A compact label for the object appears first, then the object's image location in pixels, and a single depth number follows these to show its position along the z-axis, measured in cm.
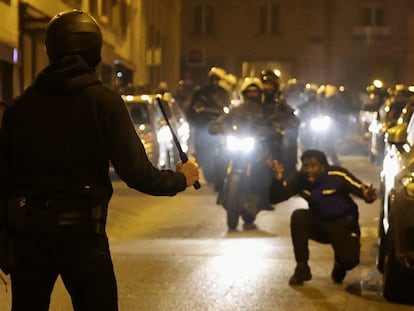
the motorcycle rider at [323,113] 2341
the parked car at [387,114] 2289
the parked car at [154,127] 1991
